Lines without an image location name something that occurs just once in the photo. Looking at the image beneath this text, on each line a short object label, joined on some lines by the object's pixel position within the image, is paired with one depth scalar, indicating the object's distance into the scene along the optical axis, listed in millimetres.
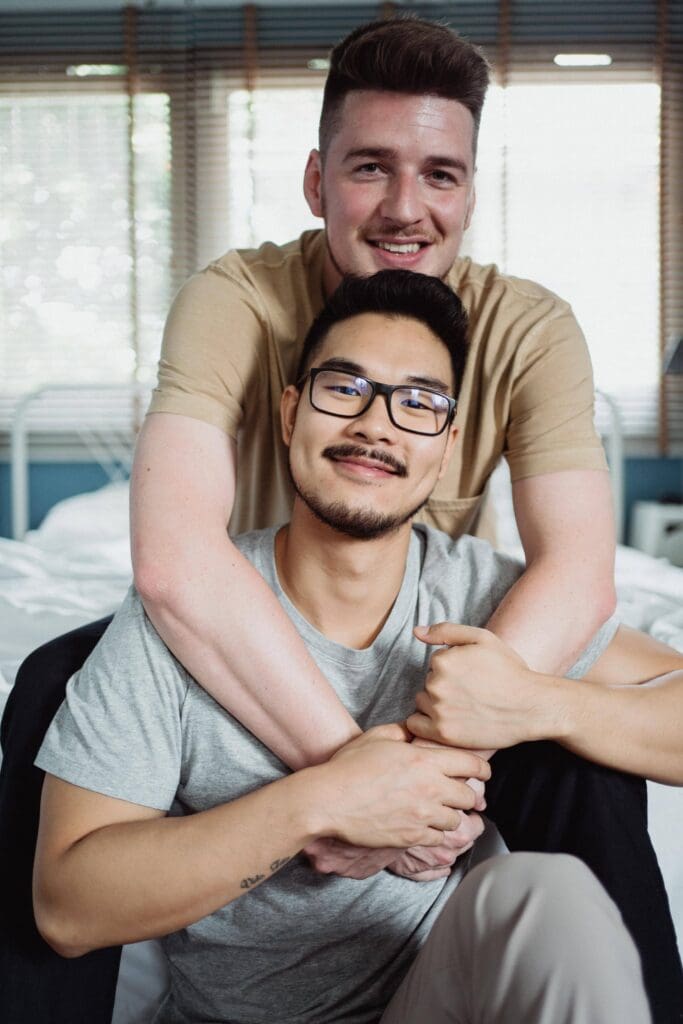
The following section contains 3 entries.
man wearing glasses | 874
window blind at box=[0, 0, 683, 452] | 3965
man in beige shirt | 1098
